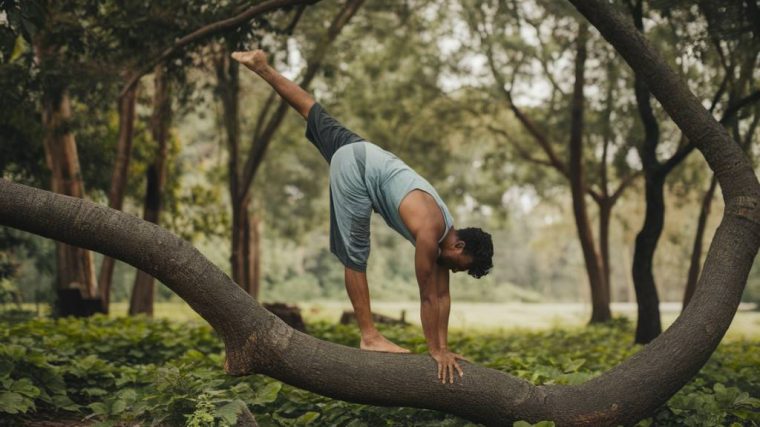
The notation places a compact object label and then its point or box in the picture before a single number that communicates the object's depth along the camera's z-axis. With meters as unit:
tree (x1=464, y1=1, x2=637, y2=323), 17.48
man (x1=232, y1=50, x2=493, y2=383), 5.02
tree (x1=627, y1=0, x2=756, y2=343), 10.89
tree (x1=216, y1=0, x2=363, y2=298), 15.15
